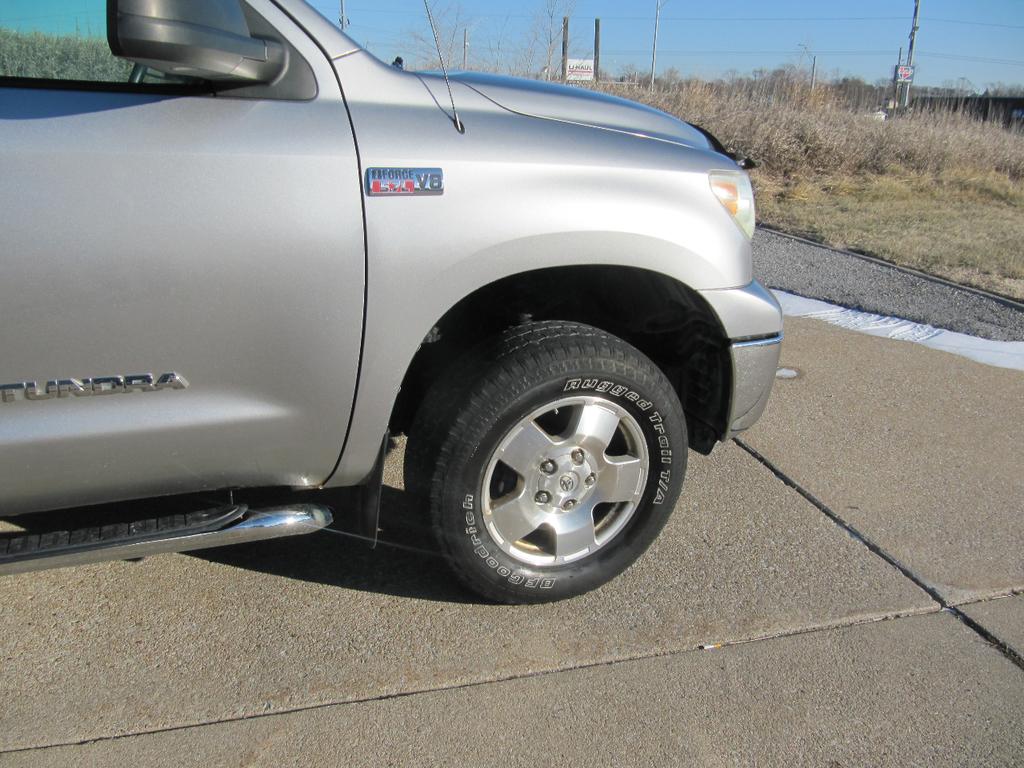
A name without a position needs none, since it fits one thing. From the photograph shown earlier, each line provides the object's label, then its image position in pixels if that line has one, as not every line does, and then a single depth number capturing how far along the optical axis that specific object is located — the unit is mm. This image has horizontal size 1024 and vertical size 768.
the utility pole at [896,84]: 33838
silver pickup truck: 2131
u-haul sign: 16422
